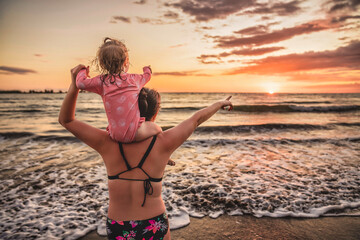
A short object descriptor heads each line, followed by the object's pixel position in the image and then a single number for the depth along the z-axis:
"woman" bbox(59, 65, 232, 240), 1.54
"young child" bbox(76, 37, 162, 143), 1.36
